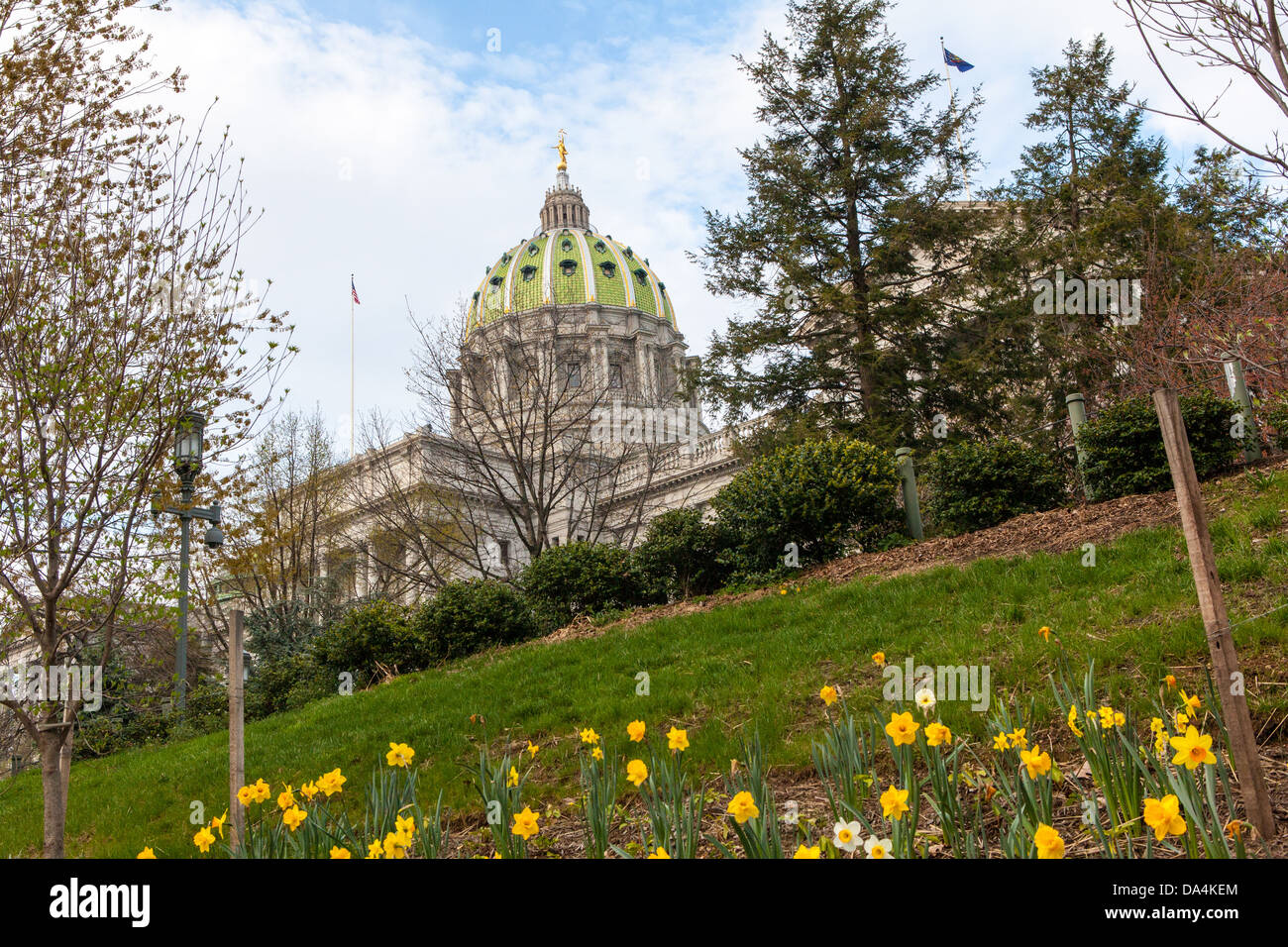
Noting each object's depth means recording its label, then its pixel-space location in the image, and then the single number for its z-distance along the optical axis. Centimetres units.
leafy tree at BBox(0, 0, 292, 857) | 682
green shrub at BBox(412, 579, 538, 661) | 1494
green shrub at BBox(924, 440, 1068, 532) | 1315
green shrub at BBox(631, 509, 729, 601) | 1444
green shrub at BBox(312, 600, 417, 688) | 1545
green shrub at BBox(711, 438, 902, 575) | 1359
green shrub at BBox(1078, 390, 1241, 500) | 1147
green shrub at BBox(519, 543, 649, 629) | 1514
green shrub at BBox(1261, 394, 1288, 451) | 1172
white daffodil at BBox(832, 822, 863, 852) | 290
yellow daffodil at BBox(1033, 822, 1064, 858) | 257
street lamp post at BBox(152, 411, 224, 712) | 806
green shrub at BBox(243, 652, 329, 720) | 1552
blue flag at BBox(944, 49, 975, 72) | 3444
